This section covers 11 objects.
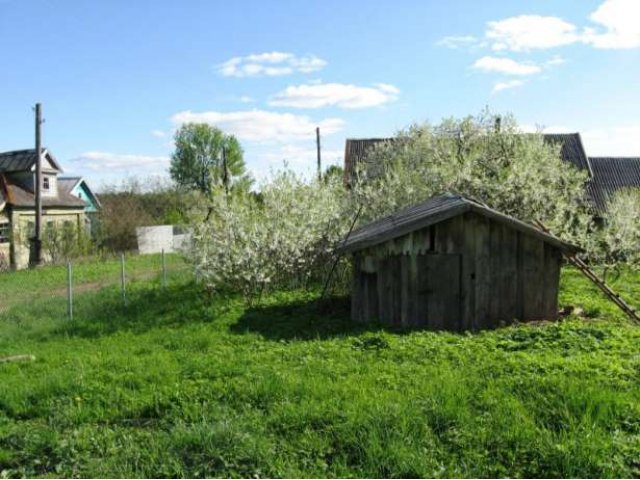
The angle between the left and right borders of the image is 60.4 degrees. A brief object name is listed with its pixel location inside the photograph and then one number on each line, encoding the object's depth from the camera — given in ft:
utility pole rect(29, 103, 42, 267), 89.30
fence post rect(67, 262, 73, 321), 42.13
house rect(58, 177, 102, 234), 124.77
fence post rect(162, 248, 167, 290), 56.72
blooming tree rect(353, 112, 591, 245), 54.60
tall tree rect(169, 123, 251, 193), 230.48
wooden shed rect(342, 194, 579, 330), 35.70
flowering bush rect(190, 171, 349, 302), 45.03
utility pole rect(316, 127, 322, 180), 136.23
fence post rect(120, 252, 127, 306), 47.66
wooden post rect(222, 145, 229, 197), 50.60
